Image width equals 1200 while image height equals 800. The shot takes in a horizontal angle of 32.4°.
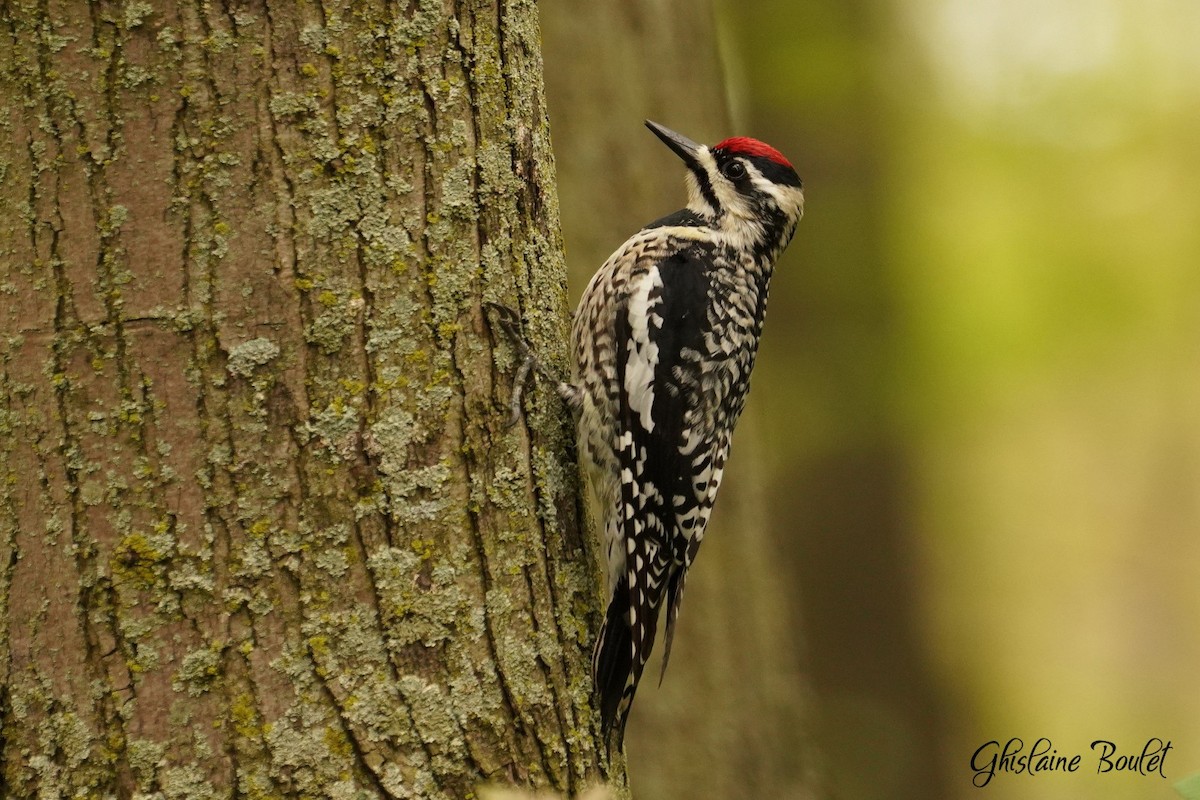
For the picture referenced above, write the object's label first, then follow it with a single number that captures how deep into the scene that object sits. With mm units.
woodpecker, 5363
